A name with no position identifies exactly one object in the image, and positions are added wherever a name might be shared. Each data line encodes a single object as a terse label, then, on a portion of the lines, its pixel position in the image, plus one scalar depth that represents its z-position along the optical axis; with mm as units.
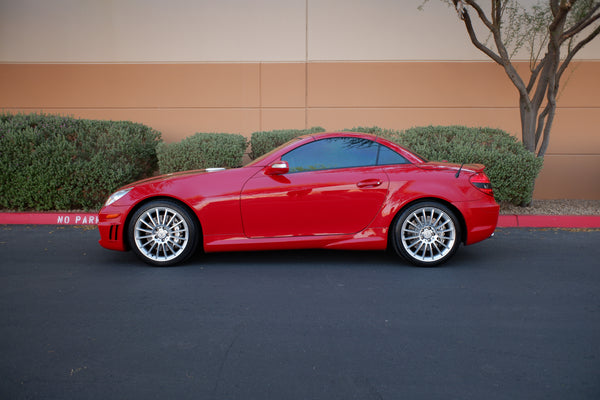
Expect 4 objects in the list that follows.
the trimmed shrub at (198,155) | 8656
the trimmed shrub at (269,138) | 9297
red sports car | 5281
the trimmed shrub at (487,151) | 8148
